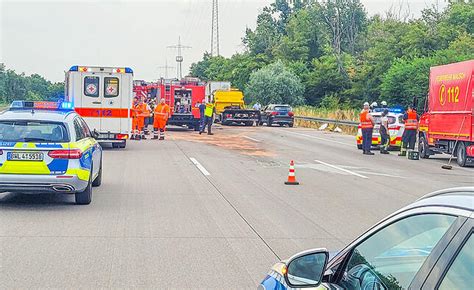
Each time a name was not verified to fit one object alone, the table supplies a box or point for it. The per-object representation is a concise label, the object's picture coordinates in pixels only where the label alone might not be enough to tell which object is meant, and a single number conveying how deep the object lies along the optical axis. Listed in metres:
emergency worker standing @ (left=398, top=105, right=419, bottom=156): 25.59
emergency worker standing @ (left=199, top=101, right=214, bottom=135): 35.50
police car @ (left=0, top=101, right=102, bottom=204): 11.08
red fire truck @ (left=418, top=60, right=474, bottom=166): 21.30
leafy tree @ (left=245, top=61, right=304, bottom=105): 69.06
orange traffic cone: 15.55
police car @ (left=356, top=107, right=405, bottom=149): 27.50
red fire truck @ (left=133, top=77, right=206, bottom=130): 39.41
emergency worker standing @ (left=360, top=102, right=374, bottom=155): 25.41
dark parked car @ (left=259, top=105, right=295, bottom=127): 49.25
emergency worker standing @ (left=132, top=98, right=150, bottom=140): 30.61
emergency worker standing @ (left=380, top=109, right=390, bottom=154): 26.72
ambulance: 24.06
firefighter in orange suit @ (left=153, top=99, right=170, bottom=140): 29.33
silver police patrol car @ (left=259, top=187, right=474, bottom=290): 2.65
